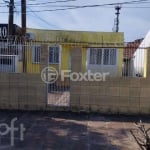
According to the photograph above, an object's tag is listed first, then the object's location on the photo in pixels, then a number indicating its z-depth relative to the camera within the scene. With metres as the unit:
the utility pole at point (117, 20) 17.85
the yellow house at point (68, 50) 6.01
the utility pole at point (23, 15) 9.50
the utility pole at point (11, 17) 9.80
